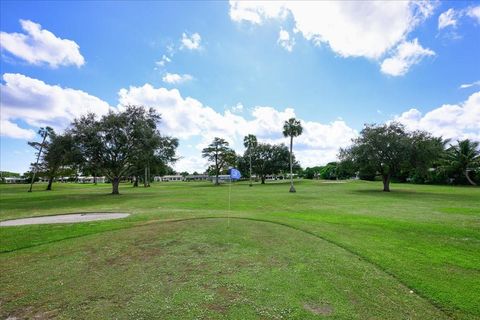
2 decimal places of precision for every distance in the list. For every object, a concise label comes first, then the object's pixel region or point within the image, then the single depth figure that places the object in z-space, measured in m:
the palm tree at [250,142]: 69.62
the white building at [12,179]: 110.71
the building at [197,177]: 154.26
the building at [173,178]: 160.02
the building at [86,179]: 127.75
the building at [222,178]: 108.74
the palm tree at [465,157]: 44.66
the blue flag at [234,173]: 11.20
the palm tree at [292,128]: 39.81
